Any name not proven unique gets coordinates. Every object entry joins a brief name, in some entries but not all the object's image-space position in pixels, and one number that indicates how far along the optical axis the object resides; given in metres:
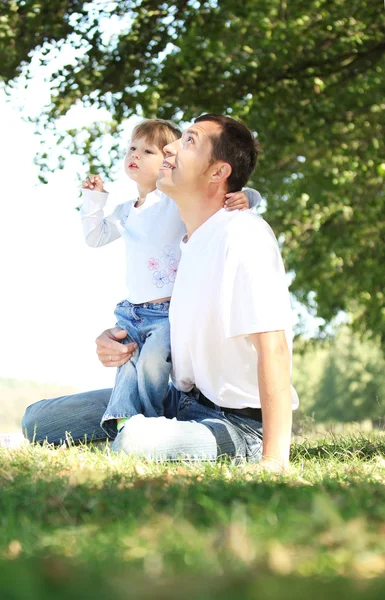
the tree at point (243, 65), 9.80
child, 4.59
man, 4.10
